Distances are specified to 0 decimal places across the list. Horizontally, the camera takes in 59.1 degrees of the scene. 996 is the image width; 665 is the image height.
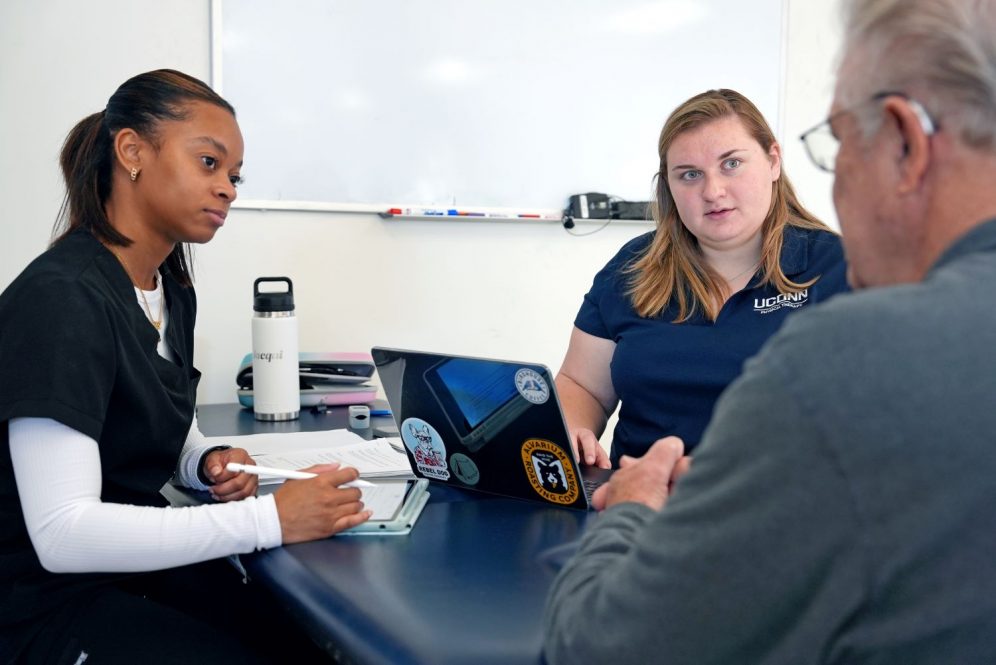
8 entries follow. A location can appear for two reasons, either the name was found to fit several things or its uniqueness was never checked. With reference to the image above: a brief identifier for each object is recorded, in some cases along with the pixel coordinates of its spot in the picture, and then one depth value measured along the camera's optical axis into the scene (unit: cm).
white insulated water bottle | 192
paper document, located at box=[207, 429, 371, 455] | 157
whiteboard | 234
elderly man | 53
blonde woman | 159
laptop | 111
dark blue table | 74
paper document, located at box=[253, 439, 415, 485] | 134
